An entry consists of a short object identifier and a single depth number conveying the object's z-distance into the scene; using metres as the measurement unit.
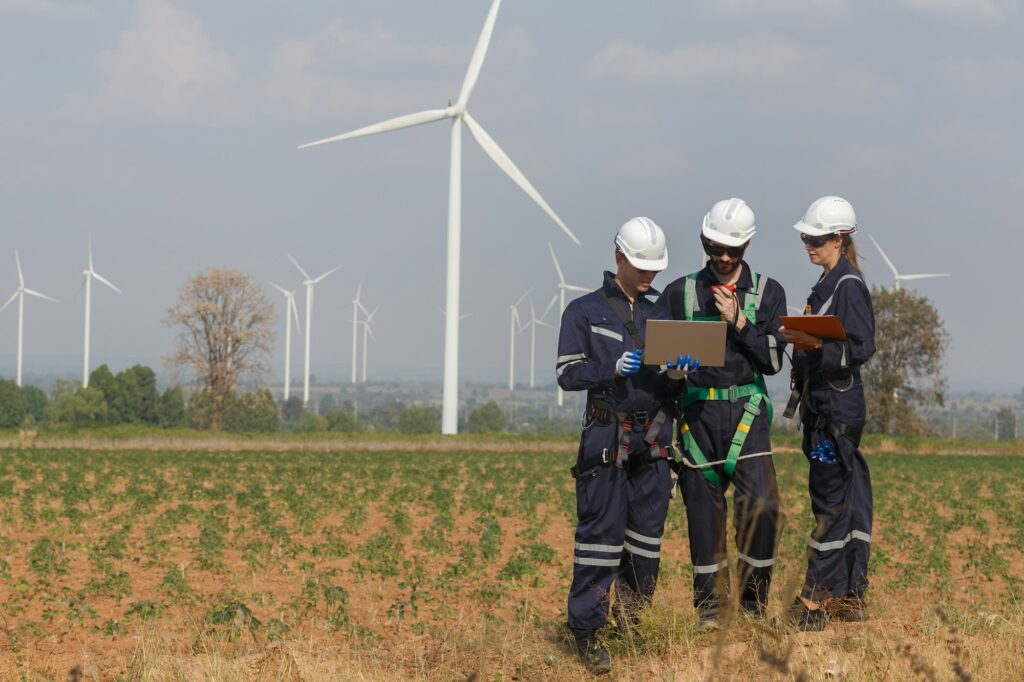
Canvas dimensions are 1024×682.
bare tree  75.31
